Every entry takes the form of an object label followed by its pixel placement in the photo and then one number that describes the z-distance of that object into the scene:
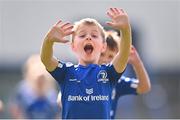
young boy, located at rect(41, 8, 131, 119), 11.51
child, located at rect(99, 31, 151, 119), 13.58
